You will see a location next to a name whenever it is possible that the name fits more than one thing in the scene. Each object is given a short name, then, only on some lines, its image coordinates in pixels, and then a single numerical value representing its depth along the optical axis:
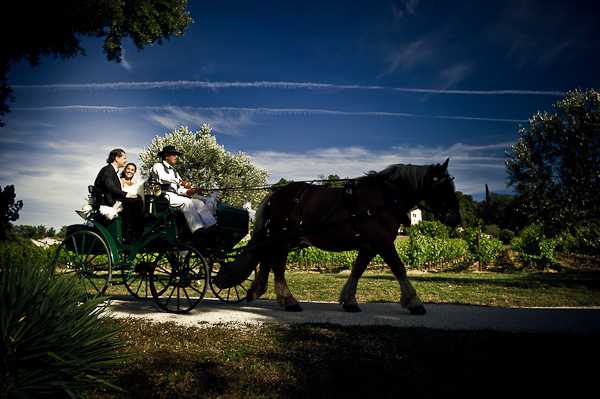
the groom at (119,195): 7.06
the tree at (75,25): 9.27
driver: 6.85
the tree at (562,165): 17.02
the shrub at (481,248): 23.72
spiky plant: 2.96
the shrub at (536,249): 22.92
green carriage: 7.00
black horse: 6.65
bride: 7.65
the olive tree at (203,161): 38.25
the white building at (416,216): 71.88
